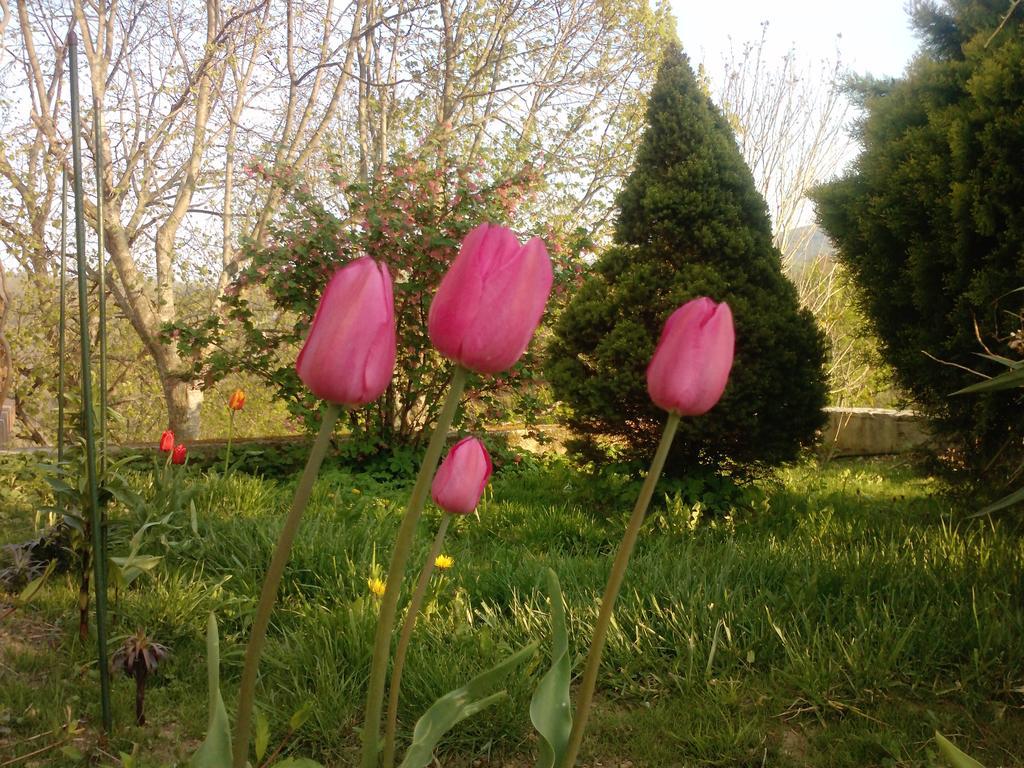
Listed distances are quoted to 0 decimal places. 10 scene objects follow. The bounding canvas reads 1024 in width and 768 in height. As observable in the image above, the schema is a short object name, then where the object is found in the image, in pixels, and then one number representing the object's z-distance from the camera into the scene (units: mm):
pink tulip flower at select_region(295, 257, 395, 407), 622
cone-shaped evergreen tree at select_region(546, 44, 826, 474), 3871
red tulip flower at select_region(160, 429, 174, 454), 3211
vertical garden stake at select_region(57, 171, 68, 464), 1787
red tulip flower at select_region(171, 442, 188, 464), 3318
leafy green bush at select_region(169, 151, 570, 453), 5270
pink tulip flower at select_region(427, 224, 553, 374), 642
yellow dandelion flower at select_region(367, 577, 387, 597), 2455
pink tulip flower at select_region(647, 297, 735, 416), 713
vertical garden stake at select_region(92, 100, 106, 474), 1565
